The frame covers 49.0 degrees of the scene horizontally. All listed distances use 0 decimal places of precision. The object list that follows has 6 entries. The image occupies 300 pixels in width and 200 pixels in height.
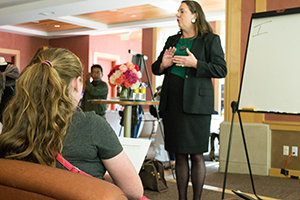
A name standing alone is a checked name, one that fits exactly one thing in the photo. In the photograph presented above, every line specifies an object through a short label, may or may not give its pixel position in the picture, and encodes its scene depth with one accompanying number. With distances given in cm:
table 307
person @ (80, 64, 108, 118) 462
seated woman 89
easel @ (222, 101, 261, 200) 242
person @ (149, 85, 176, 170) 388
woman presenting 209
